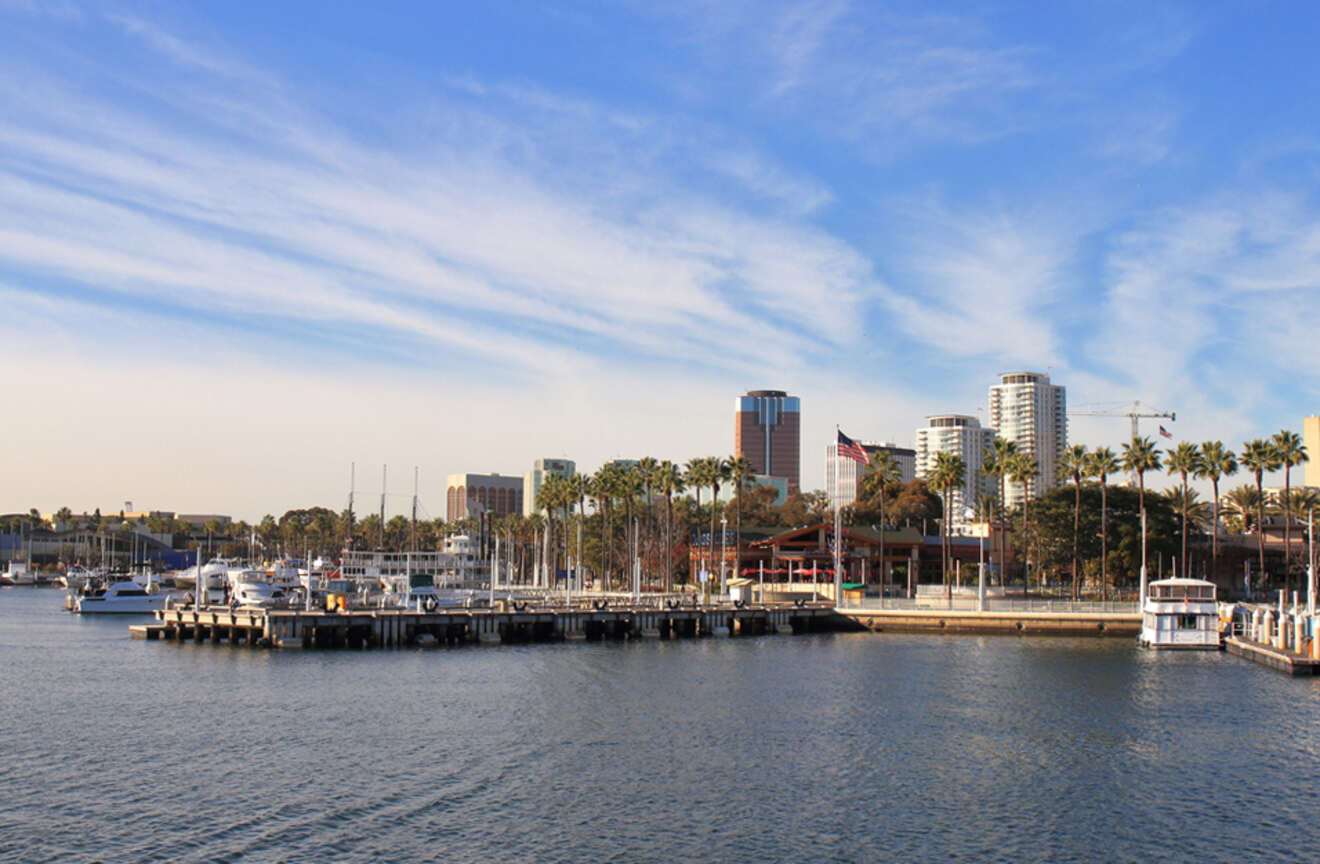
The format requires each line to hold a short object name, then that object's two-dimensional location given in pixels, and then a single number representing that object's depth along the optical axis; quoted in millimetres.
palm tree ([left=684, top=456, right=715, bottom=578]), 154912
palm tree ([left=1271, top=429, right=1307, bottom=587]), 123125
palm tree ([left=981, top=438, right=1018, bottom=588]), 132125
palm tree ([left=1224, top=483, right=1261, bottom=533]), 154500
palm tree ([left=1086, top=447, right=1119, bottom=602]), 123000
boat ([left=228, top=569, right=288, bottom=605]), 100938
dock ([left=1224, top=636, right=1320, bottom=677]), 71750
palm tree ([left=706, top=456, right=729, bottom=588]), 154625
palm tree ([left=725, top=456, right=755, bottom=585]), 156375
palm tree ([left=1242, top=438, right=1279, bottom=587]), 123500
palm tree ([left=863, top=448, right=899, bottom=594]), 146375
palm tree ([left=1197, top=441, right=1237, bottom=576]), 122375
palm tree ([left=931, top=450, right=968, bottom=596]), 126625
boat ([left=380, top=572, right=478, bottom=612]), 97825
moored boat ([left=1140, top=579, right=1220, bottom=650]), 88438
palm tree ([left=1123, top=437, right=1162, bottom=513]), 120206
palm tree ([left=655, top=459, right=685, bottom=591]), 153375
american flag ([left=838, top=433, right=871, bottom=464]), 101750
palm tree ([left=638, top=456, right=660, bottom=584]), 155875
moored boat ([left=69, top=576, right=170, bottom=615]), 132125
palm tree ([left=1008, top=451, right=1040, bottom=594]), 133250
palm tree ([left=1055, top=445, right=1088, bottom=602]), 125750
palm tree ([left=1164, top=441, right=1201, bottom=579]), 122438
